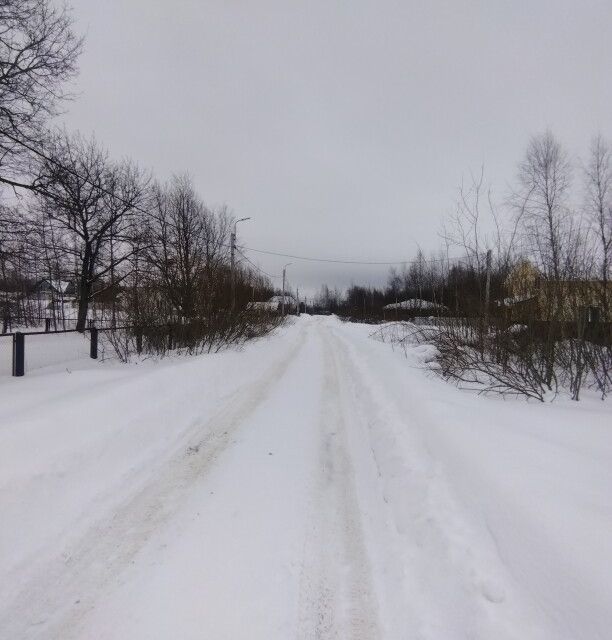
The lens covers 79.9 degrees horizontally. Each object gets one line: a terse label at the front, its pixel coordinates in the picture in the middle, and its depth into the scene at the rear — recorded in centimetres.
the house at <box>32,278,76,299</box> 2886
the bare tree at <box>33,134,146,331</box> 2158
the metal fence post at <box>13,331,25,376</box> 897
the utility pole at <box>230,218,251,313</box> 1409
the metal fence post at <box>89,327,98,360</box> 1234
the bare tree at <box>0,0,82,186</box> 960
